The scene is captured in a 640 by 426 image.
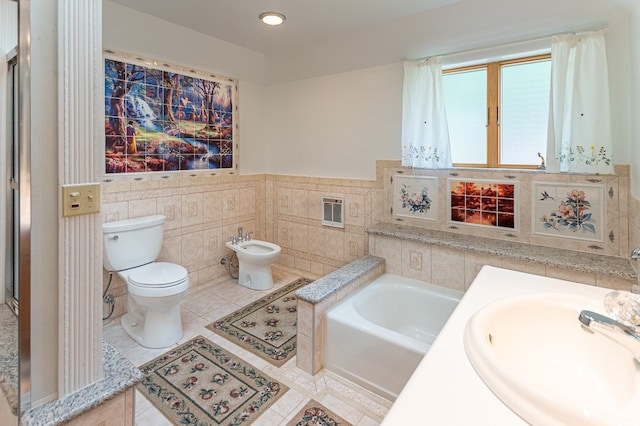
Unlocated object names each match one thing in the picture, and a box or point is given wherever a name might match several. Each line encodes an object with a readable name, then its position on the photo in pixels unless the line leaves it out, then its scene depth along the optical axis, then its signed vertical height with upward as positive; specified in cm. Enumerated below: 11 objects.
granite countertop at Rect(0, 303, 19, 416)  108 -53
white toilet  230 -50
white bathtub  184 -78
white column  104 +13
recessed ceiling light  266 +156
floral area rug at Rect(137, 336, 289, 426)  176 -105
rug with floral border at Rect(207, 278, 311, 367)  233 -94
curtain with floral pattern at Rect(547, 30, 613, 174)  200 +63
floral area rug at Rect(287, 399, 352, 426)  172 -111
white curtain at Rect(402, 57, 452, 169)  261 +73
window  234 +72
